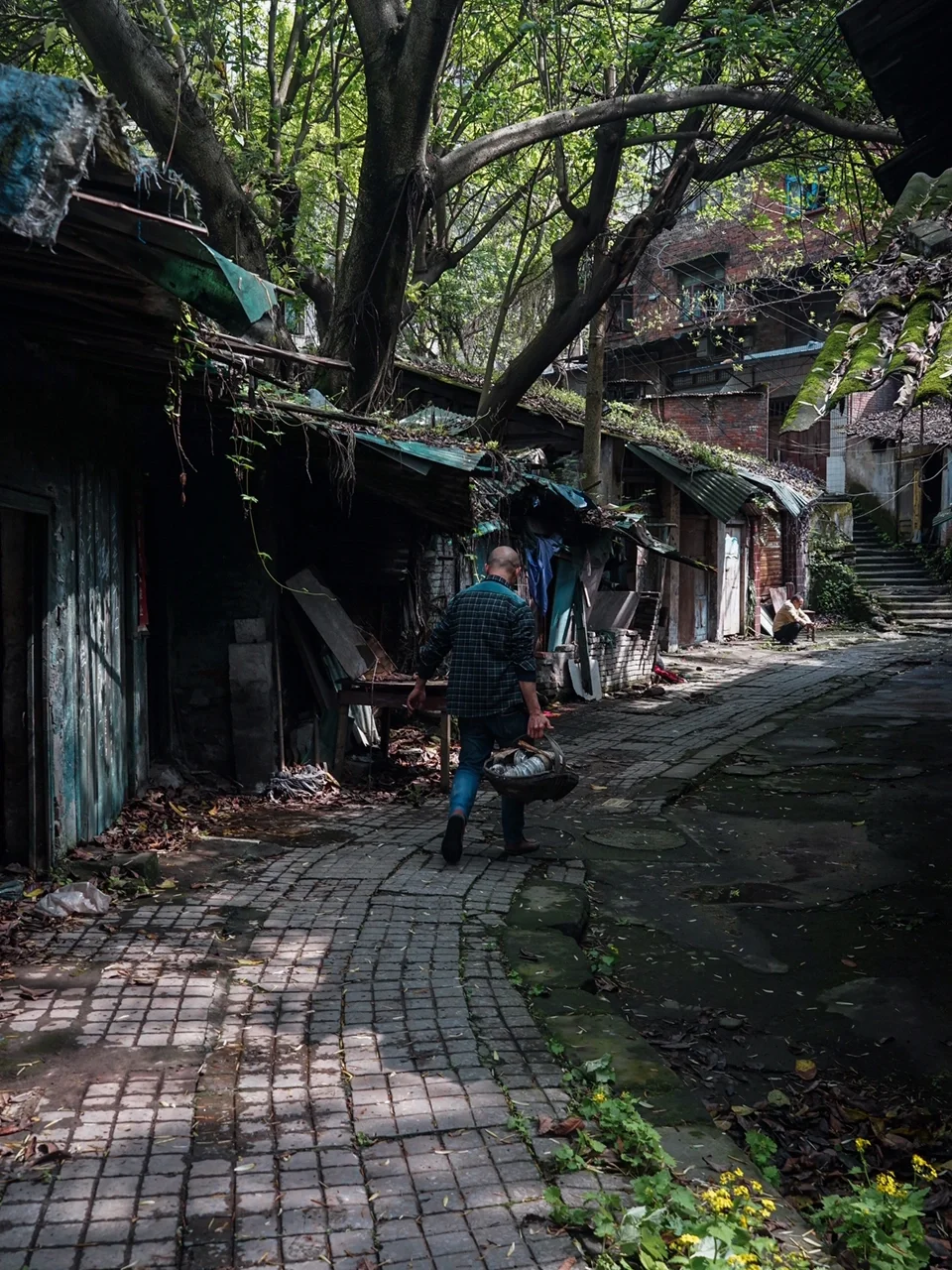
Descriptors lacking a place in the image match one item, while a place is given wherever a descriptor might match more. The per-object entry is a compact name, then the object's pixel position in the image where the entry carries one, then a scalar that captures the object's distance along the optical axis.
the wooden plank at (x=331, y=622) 8.73
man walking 6.43
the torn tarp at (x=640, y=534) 14.13
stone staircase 25.18
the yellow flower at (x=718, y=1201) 2.80
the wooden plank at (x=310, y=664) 8.87
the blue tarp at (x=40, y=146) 3.10
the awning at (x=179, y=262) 3.73
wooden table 8.26
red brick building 27.50
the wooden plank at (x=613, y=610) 14.45
